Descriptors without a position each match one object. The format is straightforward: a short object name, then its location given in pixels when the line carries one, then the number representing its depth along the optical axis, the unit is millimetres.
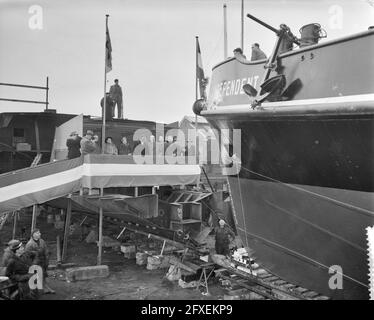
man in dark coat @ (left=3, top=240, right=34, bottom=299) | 5648
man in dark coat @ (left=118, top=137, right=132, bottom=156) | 10445
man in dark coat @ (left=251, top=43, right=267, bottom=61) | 6064
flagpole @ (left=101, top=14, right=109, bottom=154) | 8812
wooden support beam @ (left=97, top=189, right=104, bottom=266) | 7605
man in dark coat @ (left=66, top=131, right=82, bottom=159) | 9008
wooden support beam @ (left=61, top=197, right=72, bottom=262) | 7969
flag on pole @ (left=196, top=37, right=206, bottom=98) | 8251
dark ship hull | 4277
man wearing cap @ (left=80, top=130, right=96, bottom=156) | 8250
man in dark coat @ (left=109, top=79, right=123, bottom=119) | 12164
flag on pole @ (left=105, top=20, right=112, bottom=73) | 8859
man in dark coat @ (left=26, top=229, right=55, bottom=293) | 6230
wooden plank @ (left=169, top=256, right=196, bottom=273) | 6832
